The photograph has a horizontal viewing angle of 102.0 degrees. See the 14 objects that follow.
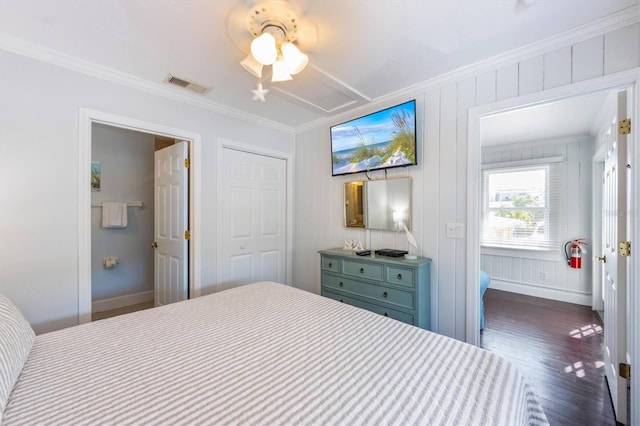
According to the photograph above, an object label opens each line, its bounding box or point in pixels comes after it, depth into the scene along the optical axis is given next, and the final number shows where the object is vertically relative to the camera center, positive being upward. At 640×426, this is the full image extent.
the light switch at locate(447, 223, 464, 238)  2.12 -0.14
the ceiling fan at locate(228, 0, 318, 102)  1.39 +1.10
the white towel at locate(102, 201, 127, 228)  3.40 -0.02
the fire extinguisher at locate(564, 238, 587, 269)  3.69 -0.56
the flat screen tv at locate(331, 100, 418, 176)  2.36 +0.72
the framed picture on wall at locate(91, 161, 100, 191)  3.36 +0.48
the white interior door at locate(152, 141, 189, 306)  2.61 -0.13
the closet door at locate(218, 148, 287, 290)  2.88 -0.07
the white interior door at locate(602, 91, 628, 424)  1.59 -0.39
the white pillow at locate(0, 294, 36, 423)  0.79 -0.48
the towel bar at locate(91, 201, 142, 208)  3.62 +0.12
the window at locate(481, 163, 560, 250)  4.02 +0.11
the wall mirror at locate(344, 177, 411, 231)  2.48 +0.10
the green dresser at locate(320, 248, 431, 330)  2.12 -0.65
